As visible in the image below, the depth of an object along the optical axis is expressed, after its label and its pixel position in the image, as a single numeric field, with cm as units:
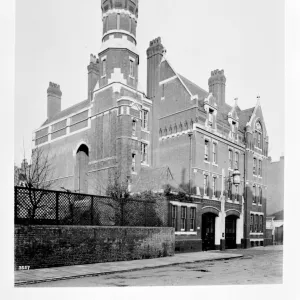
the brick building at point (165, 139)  1947
